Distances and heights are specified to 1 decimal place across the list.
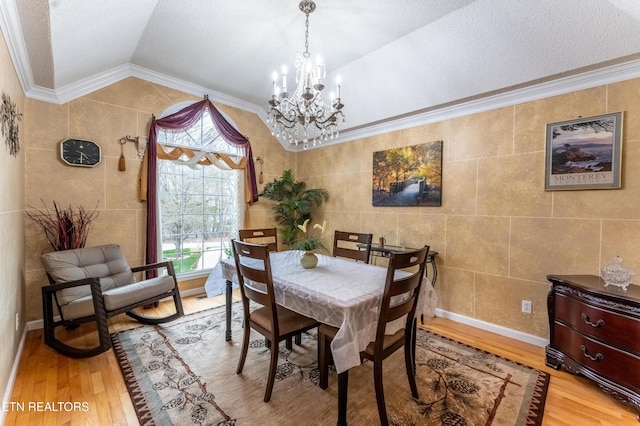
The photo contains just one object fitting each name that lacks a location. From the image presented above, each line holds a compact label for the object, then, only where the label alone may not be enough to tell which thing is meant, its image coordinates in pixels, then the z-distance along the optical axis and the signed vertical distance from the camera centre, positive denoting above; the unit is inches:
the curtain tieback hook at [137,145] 130.8 +30.1
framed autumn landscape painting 130.9 +16.7
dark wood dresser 70.7 -35.1
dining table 59.1 -22.1
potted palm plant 181.3 +4.3
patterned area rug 66.8 -50.9
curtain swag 136.9 +28.5
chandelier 87.6 +34.9
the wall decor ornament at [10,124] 73.3 +23.4
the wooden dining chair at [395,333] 60.9 -30.5
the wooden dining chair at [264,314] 70.9 -31.5
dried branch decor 112.2 -8.4
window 149.0 +2.1
